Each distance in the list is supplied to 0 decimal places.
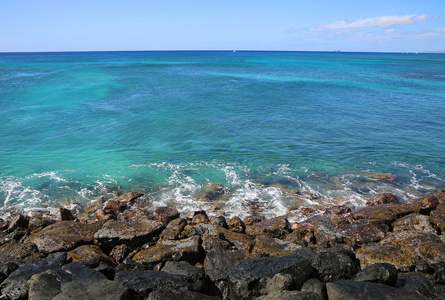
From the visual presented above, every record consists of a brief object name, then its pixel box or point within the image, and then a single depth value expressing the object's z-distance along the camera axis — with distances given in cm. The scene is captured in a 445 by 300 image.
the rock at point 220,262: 901
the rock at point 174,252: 977
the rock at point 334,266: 841
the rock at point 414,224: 1204
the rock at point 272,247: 996
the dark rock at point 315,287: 754
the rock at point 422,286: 754
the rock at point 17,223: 1292
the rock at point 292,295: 695
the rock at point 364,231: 1155
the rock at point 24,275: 786
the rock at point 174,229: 1121
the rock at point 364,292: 713
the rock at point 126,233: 1114
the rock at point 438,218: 1238
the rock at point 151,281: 775
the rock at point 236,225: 1269
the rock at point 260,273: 775
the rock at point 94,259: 926
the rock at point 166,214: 1401
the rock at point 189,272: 835
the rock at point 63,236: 1070
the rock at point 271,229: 1235
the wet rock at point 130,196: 1631
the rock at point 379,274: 780
